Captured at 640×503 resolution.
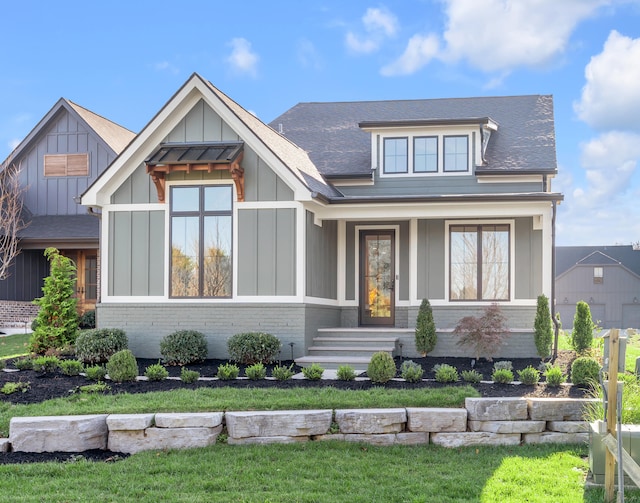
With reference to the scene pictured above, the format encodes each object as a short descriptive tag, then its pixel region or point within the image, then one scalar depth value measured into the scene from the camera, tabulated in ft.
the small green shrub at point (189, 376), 33.63
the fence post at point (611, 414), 20.03
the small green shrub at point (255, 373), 34.14
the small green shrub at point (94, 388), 32.12
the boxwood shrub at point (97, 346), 41.01
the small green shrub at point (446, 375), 32.60
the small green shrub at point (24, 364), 38.60
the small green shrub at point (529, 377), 32.22
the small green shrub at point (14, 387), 32.68
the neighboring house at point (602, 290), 162.50
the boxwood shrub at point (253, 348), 39.99
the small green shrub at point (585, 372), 31.55
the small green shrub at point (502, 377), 32.78
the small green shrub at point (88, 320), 61.09
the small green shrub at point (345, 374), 33.06
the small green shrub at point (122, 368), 34.19
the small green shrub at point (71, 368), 36.17
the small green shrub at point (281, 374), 33.75
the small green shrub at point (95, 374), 34.78
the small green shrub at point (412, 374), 32.73
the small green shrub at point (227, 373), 34.45
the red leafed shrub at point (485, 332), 41.11
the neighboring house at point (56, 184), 69.92
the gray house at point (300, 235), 42.98
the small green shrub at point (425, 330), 43.75
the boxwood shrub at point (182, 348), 40.65
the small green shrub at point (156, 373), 34.37
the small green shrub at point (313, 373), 33.50
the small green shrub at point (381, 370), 32.50
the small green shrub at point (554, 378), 31.65
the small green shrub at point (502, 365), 36.44
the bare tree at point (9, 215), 66.90
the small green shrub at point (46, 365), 37.14
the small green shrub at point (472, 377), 32.89
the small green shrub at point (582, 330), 43.27
